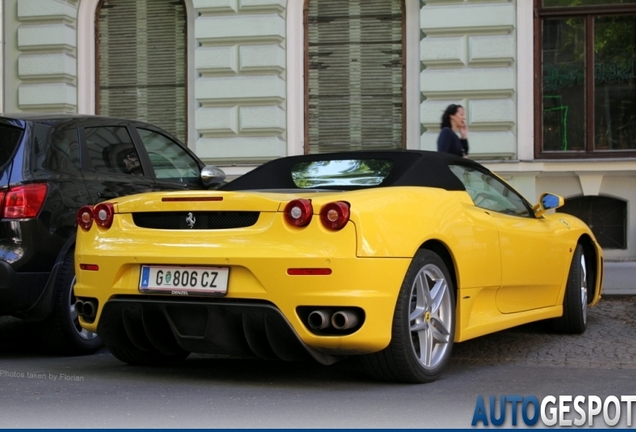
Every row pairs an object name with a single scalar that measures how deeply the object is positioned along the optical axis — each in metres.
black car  6.75
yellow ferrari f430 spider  5.39
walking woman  10.54
